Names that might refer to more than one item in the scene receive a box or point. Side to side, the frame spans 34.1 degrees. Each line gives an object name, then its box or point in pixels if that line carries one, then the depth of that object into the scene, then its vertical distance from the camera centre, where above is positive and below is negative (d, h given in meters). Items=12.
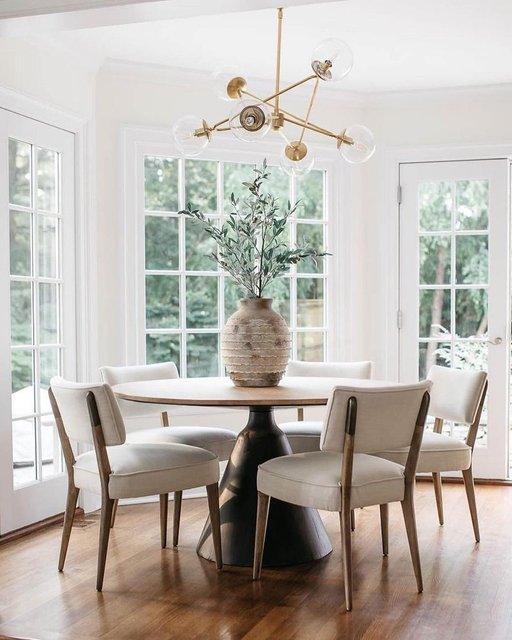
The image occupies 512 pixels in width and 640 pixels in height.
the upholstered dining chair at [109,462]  3.28 -0.66
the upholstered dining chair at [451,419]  3.88 -0.61
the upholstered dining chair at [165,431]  4.08 -0.65
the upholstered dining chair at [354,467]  3.08 -0.65
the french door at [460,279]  5.44 +0.16
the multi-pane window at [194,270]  5.10 +0.21
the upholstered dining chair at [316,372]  4.29 -0.39
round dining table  3.62 -0.88
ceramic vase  3.73 -0.19
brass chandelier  3.18 +0.75
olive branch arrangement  3.62 +0.22
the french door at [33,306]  4.14 -0.01
